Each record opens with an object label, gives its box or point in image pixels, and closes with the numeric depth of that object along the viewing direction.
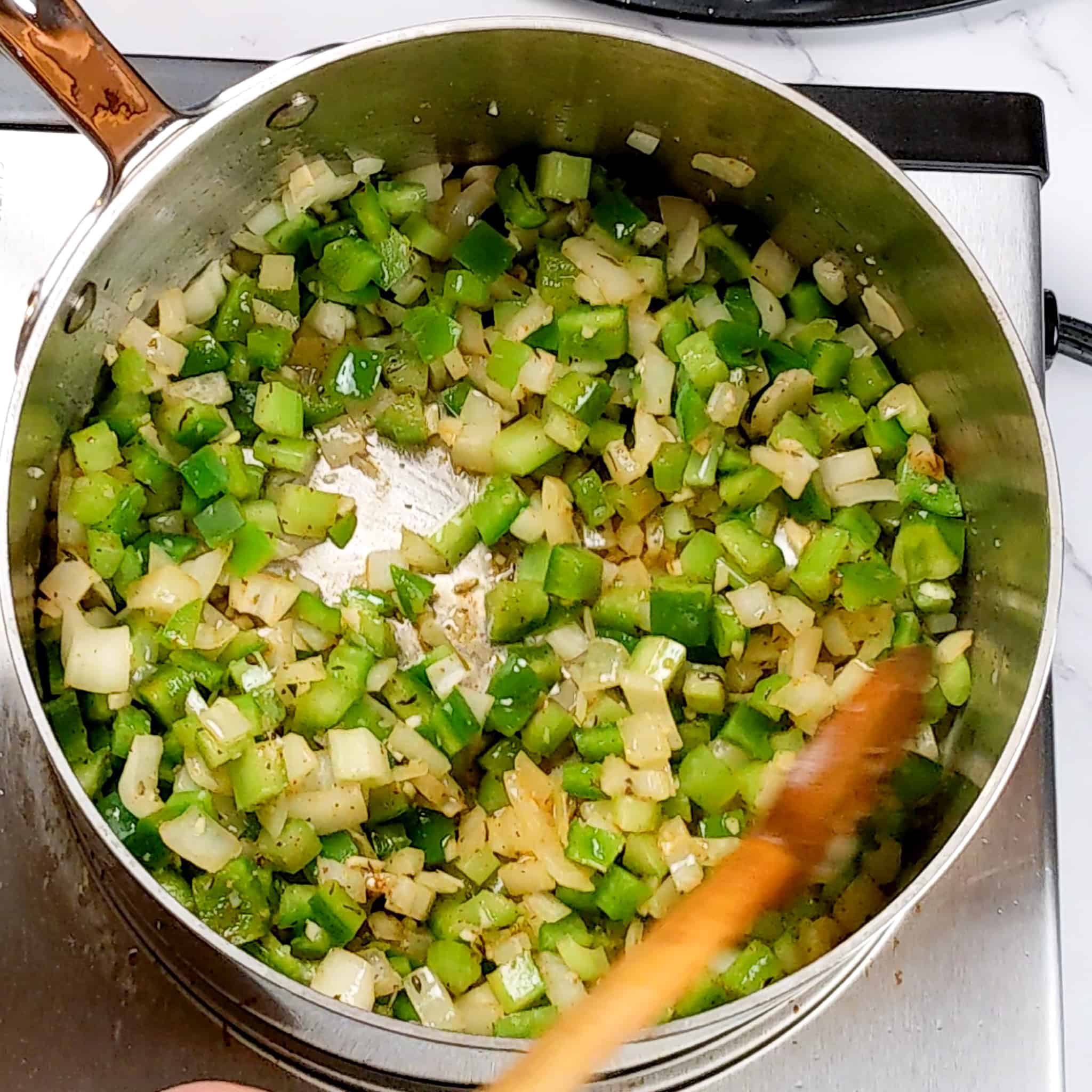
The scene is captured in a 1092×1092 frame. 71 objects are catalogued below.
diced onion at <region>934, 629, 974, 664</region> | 0.36
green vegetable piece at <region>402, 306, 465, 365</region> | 0.37
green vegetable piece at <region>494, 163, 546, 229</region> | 0.38
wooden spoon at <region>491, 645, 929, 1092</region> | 0.29
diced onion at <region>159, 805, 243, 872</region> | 0.33
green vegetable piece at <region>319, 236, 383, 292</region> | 0.37
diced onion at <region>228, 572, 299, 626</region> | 0.36
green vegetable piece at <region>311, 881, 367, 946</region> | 0.33
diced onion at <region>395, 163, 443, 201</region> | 0.38
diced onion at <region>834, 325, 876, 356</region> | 0.39
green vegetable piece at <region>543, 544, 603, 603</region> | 0.37
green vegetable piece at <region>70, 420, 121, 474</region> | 0.35
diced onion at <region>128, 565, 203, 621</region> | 0.35
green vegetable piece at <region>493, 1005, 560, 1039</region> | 0.33
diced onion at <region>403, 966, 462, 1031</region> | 0.33
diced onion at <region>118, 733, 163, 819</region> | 0.34
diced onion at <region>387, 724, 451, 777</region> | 0.36
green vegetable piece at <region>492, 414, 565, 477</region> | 0.37
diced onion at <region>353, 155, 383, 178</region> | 0.37
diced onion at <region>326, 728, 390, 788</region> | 0.35
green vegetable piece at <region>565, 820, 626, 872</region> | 0.34
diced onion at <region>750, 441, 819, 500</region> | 0.37
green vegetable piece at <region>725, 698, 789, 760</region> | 0.35
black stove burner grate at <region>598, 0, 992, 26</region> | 0.41
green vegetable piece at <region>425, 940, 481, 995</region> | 0.34
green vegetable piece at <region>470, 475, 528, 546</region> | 0.37
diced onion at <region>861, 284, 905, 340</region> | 0.38
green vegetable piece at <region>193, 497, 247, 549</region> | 0.36
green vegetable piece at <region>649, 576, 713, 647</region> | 0.36
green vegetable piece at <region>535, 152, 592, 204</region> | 0.38
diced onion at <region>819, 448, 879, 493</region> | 0.37
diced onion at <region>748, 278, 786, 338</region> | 0.39
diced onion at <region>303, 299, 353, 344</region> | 0.38
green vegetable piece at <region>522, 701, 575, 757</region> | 0.36
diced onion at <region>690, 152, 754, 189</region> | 0.37
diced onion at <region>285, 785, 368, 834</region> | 0.35
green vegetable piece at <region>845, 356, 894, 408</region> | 0.38
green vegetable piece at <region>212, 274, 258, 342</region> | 0.37
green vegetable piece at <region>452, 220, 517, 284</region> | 0.38
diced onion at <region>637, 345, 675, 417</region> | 0.37
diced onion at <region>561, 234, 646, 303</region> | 0.38
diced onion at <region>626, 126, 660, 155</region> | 0.37
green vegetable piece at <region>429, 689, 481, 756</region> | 0.36
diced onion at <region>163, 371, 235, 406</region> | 0.37
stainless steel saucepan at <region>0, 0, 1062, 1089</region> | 0.32
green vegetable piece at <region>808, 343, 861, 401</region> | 0.38
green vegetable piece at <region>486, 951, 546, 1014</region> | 0.34
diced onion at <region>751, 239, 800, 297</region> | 0.39
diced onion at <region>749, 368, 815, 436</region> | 0.37
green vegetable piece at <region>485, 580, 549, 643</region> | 0.37
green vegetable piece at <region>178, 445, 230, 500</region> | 0.36
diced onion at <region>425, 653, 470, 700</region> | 0.37
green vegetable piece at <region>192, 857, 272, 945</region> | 0.33
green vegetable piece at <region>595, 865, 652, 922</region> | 0.34
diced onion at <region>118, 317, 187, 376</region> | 0.36
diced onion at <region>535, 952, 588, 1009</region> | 0.33
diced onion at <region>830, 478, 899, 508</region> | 0.37
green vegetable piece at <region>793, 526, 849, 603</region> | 0.36
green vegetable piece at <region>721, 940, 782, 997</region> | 0.33
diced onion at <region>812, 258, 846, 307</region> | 0.38
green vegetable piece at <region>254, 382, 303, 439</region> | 0.37
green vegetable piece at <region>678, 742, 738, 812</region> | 0.35
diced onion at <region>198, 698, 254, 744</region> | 0.34
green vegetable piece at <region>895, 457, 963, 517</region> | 0.37
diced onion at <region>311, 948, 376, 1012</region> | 0.33
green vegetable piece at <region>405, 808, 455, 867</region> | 0.36
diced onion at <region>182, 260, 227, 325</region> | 0.37
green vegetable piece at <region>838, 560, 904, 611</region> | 0.36
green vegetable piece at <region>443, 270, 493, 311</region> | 0.38
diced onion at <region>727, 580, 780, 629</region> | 0.36
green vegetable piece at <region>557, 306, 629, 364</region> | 0.37
